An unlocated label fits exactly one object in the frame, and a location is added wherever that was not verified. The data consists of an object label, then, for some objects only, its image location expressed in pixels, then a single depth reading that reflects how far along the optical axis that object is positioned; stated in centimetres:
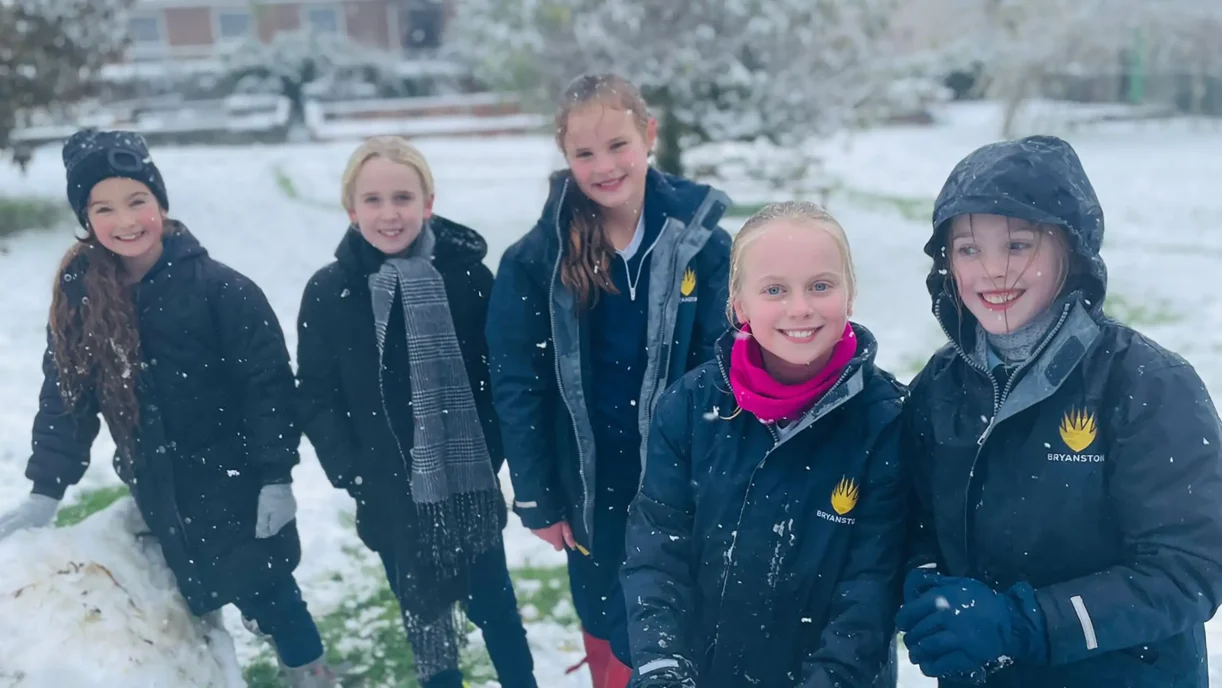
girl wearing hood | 171
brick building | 3650
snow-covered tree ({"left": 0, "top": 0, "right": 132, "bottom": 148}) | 1009
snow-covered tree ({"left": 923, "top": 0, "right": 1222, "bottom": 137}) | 1906
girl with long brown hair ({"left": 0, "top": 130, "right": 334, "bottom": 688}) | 274
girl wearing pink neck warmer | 196
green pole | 2291
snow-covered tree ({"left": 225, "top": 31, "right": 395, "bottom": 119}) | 2580
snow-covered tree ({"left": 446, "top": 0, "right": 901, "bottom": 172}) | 948
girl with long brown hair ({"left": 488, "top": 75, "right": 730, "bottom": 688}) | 263
